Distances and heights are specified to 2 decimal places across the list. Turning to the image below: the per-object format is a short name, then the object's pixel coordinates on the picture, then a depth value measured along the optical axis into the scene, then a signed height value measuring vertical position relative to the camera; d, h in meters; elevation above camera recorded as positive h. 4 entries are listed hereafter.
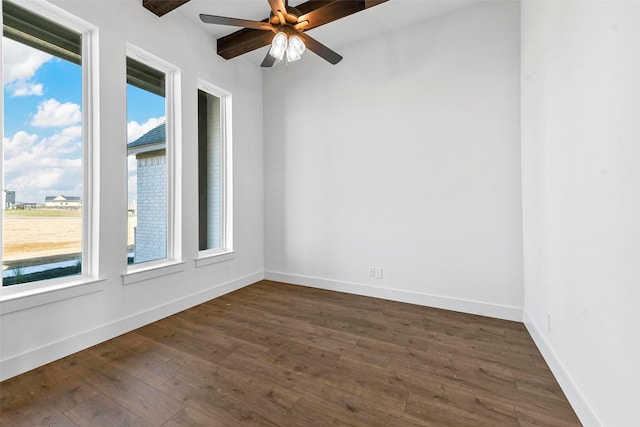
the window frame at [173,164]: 2.85 +0.56
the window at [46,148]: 1.88 +0.53
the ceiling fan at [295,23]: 2.04 +1.56
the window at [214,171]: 3.25 +0.57
